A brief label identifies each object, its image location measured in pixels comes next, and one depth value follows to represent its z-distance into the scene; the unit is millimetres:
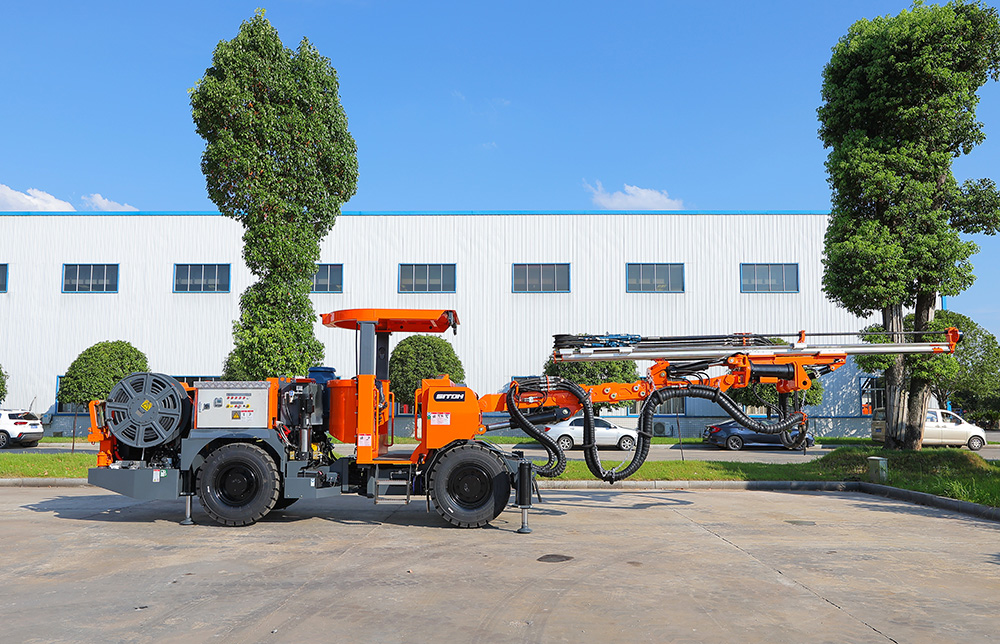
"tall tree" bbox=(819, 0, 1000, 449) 17156
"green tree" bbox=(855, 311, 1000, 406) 37438
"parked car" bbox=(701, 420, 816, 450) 29422
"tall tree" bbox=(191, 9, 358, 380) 18969
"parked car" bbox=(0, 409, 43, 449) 28812
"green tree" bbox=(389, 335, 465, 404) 31609
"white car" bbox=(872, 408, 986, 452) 28609
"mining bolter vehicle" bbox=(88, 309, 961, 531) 10258
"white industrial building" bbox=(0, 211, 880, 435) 36906
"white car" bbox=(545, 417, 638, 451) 27516
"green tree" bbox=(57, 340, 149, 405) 31859
